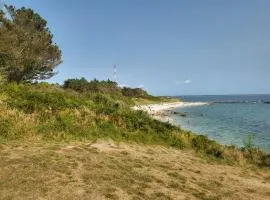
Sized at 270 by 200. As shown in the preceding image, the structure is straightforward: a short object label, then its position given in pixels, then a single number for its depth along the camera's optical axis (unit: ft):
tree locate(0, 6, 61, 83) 75.71
